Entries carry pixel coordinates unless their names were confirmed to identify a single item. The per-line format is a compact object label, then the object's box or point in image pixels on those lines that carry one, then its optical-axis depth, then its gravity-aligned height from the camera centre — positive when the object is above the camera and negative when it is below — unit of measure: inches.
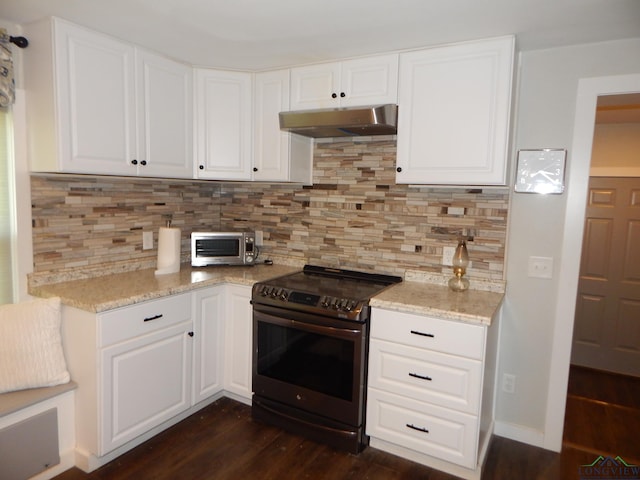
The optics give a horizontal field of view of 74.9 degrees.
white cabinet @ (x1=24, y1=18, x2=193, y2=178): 80.0 +19.5
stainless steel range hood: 88.8 +18.5
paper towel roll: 105.7 -12.7
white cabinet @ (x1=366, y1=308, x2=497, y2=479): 79.7 -36.1
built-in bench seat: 73.4 -44.0
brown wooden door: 139.6 -23.2
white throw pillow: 76.9 -28.6
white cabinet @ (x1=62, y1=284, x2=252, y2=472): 80.4 -35.6
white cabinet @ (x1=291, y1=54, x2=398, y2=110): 93.3 +28.3
